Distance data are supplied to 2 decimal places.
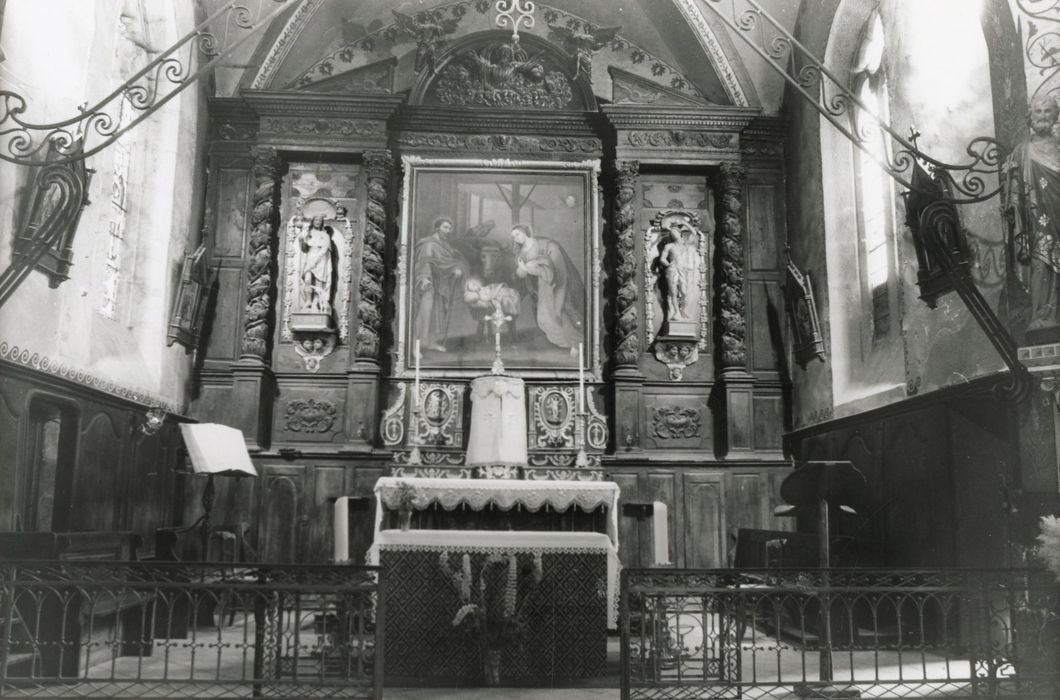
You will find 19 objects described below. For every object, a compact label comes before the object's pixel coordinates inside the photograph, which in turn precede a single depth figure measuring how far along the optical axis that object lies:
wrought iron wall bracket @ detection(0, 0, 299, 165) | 5.46
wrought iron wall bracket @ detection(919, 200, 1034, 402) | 5.91
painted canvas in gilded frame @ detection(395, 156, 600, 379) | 10.41
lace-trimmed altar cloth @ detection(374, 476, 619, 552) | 7.32
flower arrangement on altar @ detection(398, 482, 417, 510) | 7.23
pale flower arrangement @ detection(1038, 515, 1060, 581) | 5.04
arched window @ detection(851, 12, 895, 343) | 9.07
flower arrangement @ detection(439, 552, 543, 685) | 5.84
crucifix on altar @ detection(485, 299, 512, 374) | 10.07
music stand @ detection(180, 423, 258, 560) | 7.35
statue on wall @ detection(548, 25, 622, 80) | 10.82
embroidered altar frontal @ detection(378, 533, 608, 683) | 5.89
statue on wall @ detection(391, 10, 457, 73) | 10.80
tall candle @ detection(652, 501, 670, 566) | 8.15
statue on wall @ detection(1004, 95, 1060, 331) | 5.52
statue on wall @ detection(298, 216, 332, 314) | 10.39
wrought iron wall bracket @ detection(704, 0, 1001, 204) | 5.65
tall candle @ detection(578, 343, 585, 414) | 9.36
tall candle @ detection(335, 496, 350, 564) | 7.74
